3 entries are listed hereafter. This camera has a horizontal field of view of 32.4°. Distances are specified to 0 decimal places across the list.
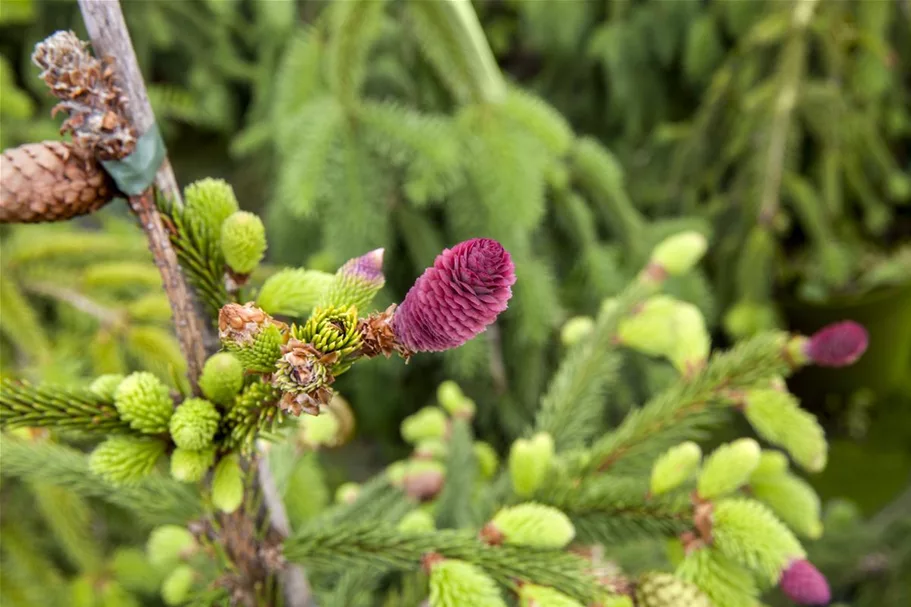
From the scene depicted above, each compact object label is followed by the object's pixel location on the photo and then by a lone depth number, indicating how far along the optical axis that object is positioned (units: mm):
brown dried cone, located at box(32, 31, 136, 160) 403
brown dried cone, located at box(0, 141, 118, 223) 404
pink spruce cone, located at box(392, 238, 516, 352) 366
